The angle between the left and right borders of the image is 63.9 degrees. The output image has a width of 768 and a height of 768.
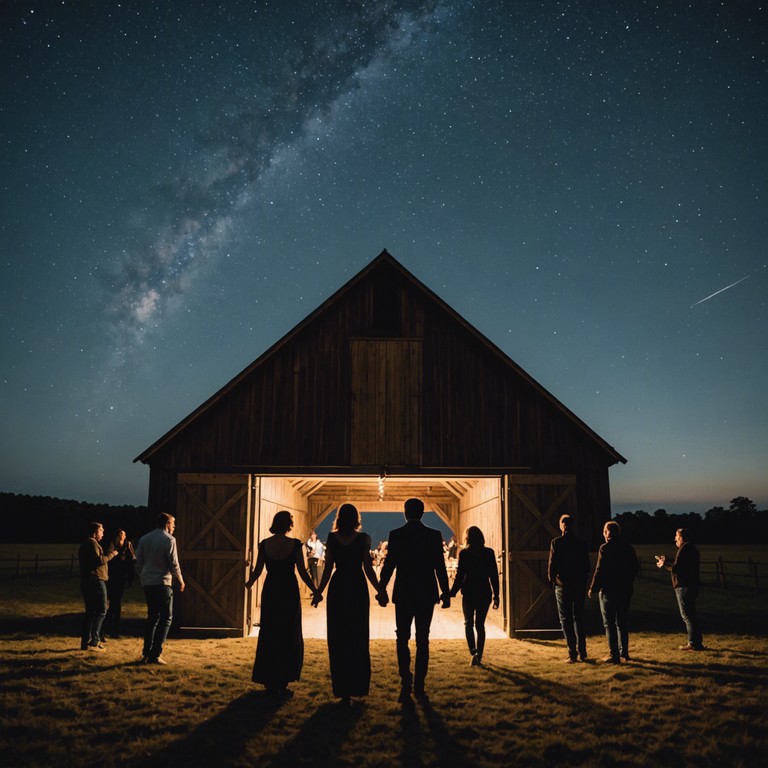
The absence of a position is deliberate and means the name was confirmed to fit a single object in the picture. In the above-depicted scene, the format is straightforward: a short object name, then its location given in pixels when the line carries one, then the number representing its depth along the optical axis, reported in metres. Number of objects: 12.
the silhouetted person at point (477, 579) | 8.12
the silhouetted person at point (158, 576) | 7.86
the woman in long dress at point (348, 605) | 6.18
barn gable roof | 11.52
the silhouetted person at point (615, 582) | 7.91
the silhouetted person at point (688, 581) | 8.66
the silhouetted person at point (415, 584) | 6.44
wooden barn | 11.39
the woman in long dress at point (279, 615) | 6.48
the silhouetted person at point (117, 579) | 10.18
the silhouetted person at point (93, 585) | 8.82
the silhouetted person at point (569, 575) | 8.11
